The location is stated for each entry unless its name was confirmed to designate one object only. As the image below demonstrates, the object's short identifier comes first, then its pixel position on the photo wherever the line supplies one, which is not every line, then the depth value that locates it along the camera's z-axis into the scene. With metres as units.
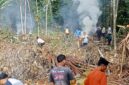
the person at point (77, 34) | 24.54
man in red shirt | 7.03
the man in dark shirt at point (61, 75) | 6.95
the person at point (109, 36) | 25.61
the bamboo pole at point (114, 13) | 20.72
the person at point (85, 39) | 21.67
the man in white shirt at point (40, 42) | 18.11
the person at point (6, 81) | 6.00
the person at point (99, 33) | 27.74
